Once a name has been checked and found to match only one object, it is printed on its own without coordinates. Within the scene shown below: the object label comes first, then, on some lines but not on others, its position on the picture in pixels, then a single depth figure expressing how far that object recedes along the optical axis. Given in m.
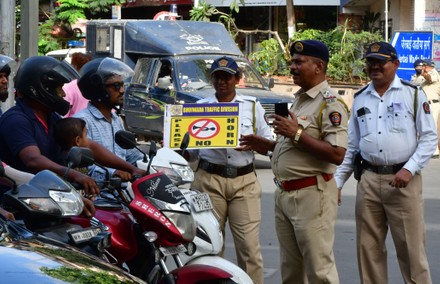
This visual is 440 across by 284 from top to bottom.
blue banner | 26.49
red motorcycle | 6.72
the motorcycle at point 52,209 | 5.99
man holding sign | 9.00
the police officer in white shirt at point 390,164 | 8.71
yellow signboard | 8.99
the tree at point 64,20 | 44.28
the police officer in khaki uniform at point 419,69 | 22.51
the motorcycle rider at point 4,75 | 9.14
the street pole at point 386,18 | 31.28
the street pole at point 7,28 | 15.74
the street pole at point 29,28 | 14.90
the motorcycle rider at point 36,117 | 7.33
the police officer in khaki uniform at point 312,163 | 7.83
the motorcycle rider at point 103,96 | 8.14
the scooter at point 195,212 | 7.06
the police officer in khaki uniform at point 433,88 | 22.61
